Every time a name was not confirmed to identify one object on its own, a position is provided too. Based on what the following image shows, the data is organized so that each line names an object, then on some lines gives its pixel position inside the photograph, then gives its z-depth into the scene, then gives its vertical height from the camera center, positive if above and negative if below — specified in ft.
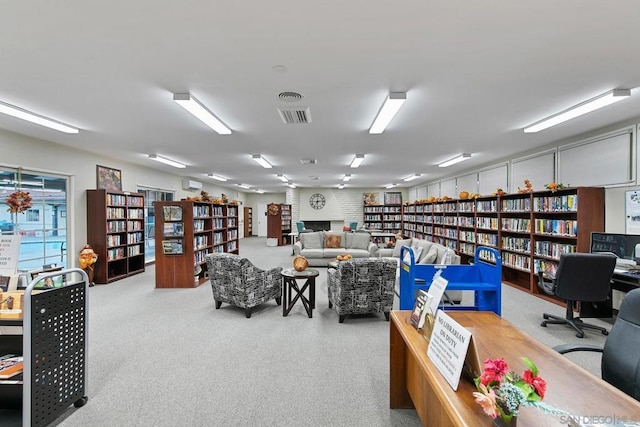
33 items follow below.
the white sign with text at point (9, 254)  7.22 -0.97
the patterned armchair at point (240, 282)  13.51 -3.21
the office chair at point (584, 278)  11.02 -2.47
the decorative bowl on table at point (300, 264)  14.35 -2.46
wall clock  45.27 +2.00
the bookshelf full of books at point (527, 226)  14.74 -0.86
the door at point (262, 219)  54.90 -1.14
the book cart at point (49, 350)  6.14 -3.18
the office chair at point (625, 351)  4.69 -2.31
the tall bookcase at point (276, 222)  41.53 -1.22
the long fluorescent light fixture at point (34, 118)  11.49 +4.07
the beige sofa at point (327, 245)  25.39 -2.89
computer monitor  12.34 -1.42
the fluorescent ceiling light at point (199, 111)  10.48 +4.02
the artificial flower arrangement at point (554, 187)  15.30 +1.31
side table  13.64 -3.46
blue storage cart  8.55 -2.12
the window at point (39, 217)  15.62 -0.17
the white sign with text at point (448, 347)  3.74 -1.85
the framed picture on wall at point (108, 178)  21.39 +2.69
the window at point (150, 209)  28.26 +0.45
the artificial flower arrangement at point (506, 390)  2.82 -1.74
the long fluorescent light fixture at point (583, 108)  10.34 +4.10
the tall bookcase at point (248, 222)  53.78 -1.56
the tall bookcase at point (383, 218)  40.91 -0.70
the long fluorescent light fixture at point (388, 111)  10.50 +4.04
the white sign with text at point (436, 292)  5.01 -1.37
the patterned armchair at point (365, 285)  12.50 -3.08
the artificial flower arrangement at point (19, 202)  12.75 +0.54
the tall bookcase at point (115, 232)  20.06 -1.34
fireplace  45.11 -1.79
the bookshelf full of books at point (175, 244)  18.49 -1.92
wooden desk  3.41 -2.29
